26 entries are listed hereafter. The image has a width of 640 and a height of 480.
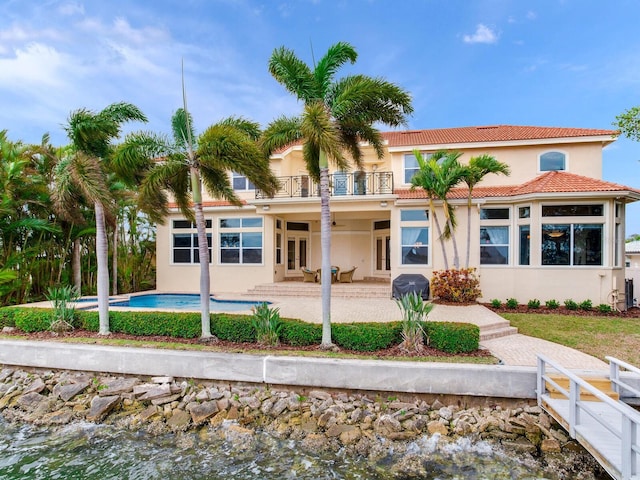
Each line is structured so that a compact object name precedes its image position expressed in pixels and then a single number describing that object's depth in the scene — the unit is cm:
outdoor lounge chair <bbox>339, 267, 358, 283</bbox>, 1791
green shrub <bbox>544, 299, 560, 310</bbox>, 1318
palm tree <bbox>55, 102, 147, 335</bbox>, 882
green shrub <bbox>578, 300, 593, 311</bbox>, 1286
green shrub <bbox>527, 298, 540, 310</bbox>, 1330
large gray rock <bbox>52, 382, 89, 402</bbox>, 729
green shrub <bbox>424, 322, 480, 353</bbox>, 768
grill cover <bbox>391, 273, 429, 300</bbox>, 1419
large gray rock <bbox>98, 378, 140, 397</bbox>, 726
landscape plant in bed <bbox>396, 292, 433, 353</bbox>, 768
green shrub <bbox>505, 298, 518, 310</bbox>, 1352
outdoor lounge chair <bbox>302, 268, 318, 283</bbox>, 1772
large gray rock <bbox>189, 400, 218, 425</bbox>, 652
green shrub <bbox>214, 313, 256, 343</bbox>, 851
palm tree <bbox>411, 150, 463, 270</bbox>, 1288
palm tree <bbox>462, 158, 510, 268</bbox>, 1267
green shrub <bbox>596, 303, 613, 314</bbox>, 1252
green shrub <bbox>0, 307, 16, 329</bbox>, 1001
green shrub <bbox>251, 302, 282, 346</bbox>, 820
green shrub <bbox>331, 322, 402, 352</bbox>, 784
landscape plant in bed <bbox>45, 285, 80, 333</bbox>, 944
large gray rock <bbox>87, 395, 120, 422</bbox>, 669
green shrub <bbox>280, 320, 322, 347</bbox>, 821
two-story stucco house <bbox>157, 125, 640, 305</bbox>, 1326
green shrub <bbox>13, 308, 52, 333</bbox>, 954
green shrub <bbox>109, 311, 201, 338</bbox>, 891
